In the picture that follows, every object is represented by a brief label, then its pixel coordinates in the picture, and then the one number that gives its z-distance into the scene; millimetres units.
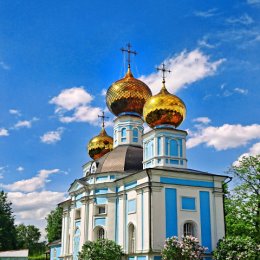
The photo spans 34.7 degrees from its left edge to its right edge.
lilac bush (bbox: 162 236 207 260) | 15383
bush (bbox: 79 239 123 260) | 17156
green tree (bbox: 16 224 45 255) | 61125
